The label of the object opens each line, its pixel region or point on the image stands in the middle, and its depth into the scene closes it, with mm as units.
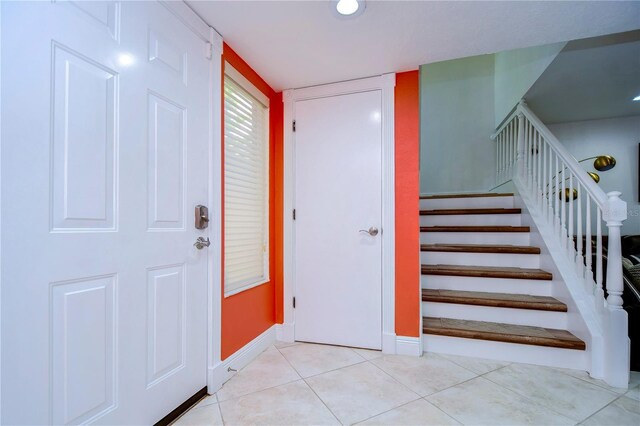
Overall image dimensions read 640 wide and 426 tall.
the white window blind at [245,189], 1896
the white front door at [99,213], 864
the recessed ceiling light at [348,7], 1439
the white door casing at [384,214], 2176
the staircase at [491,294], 1958
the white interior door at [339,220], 2229
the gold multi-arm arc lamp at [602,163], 3148
